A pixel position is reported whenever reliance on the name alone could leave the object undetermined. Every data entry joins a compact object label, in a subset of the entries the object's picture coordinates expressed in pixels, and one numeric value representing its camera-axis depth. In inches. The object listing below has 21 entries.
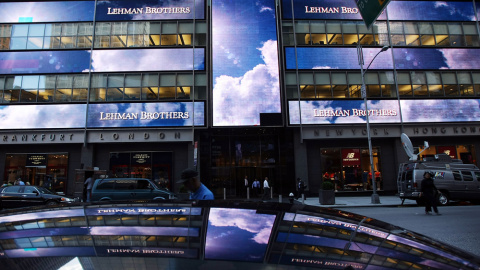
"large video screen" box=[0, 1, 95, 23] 955.9
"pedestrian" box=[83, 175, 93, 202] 661.7
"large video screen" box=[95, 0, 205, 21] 957.8
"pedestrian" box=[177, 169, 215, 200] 198.1
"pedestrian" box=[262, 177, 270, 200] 874.8
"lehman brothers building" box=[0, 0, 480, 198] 894.4
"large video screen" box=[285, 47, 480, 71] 946.1
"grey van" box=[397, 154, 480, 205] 650.8
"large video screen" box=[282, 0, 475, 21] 978.7
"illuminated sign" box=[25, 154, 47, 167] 906.5
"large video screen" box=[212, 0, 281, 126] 895.7
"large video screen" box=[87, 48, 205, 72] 920.3
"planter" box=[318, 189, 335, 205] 718.5
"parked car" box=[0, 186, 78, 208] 609.6
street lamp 719.1
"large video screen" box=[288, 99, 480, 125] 906.7
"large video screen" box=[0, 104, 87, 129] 881.5
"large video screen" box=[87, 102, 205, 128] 884.6
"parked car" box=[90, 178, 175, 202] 586.9
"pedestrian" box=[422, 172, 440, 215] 480.4
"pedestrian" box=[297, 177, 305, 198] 832.2
